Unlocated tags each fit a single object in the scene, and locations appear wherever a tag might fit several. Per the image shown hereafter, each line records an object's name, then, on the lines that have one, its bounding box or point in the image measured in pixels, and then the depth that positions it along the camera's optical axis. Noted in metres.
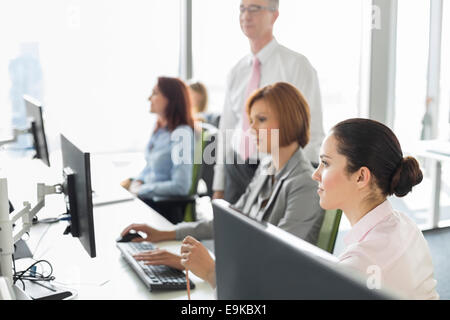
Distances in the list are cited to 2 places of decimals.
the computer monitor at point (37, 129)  2.36
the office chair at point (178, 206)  2.54
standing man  2.48
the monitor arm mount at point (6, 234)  1.20
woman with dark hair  1.10
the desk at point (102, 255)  1.39
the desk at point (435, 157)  2.75
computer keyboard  1.37
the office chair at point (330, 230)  1.57
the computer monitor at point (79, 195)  1.29
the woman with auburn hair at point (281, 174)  1.70
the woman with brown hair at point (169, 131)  2.74
